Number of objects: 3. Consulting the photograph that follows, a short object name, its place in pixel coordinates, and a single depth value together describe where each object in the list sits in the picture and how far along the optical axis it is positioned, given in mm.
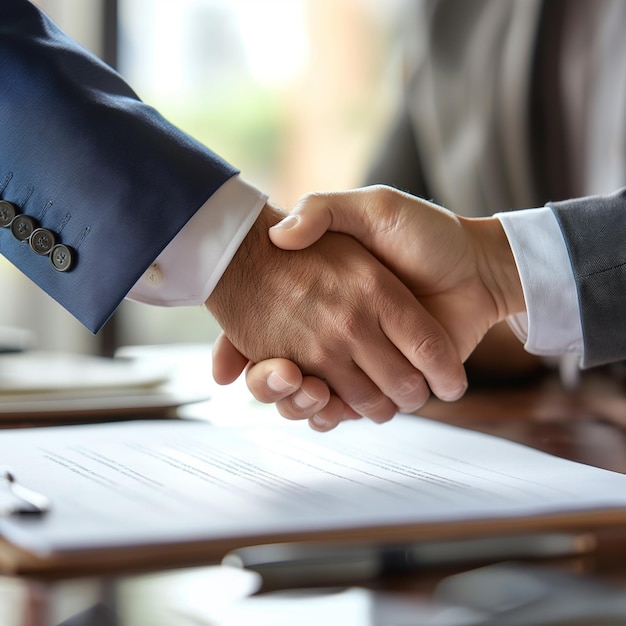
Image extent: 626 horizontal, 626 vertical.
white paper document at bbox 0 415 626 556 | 800
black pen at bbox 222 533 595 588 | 779
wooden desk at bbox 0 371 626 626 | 700
